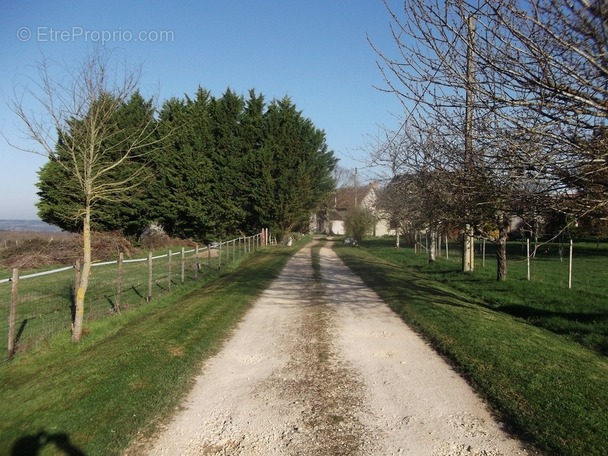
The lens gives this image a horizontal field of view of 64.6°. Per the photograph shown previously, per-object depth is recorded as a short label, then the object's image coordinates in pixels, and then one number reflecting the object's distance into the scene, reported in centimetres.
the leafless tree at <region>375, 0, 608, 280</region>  427
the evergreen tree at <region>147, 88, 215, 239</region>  3581
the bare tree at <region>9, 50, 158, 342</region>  802
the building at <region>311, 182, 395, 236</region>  7094
